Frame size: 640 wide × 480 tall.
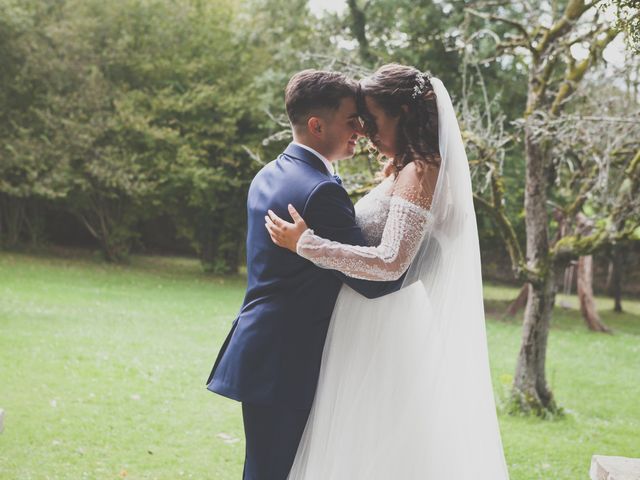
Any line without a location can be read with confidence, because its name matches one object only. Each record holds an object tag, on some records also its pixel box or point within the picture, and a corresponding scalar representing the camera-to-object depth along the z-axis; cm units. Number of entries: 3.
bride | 284
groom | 275
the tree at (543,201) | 652
